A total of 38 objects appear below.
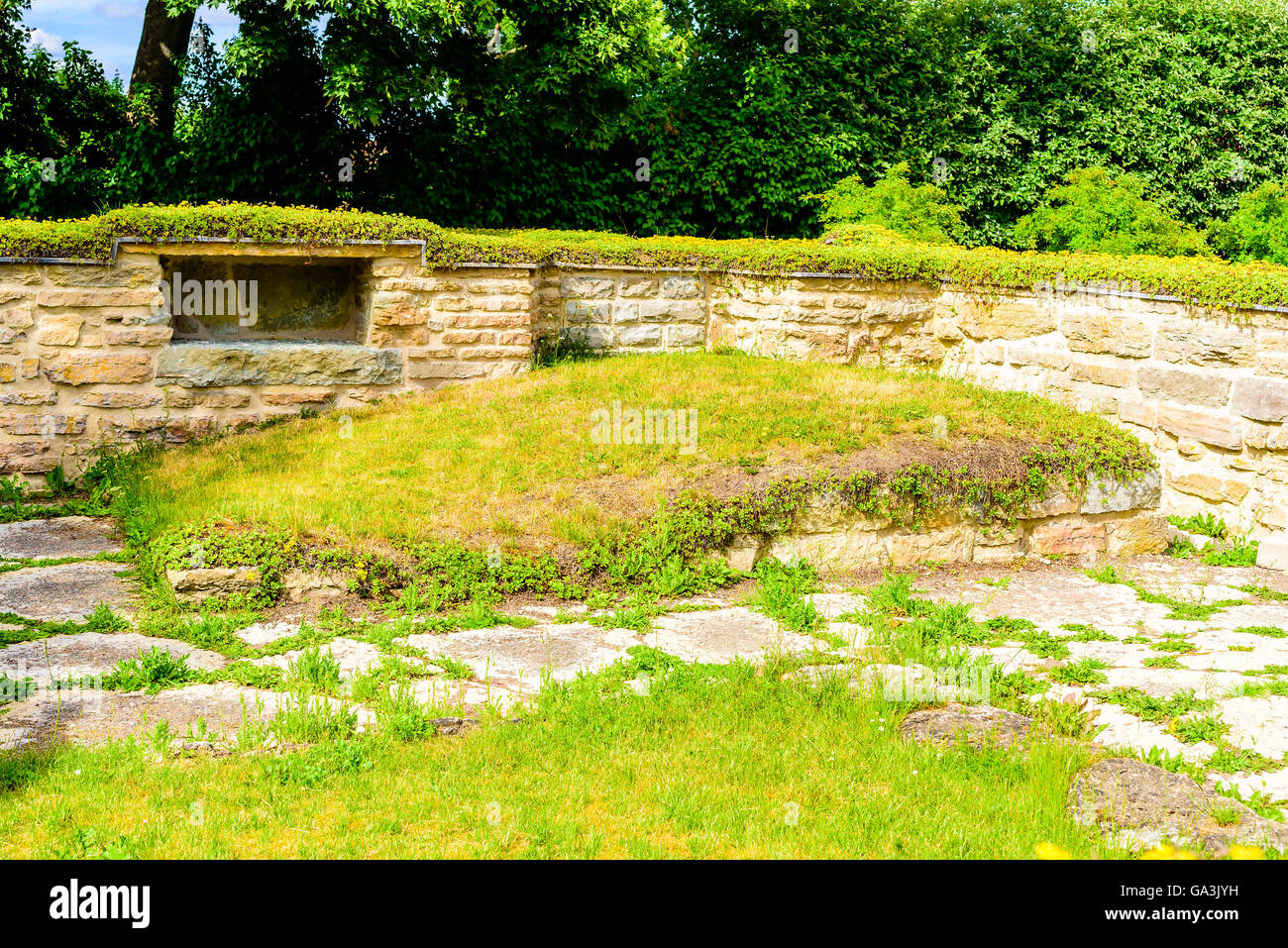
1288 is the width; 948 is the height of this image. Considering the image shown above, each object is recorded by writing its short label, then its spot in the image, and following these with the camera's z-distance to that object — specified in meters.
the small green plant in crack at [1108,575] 6.90
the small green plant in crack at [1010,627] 5.81
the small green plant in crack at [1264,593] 6.60
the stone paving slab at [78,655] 4.88
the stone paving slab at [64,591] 5.70
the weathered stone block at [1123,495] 7.47
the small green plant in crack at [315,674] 4.77
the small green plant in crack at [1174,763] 4.09
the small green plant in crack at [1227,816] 3.69
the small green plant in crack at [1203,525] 7.84
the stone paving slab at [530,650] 5.08
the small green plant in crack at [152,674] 4.74
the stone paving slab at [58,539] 6.76
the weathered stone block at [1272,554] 7.24
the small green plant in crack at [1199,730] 4.44
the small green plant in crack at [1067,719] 4.50
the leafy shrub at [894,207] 12.20
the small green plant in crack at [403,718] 4.32
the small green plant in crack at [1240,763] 4.17
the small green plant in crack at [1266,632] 5.81
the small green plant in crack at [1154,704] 4.68
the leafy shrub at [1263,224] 10.97
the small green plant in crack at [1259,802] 3.78
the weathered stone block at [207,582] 5.80
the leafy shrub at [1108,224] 11.19
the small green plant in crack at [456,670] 4.98
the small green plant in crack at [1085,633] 5.75
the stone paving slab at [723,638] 5.41
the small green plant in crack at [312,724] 4.27
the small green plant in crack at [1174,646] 5.56
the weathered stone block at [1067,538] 7.37
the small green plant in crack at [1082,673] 5.11
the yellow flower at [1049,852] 2.42
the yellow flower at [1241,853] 2.52
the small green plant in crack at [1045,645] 5.45
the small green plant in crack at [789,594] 5.90
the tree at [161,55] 12.83
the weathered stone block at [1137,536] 7.57
